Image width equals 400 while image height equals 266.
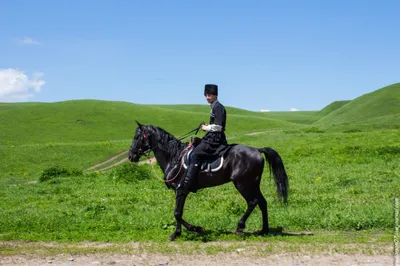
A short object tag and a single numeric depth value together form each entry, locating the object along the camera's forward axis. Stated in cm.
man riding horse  1059
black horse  1050
